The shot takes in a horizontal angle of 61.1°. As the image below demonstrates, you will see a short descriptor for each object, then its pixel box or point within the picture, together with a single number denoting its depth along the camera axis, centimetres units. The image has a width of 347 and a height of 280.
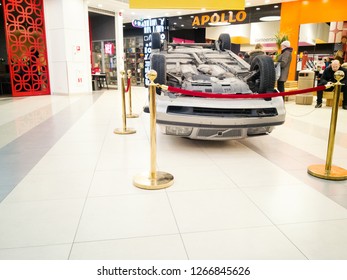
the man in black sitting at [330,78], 745
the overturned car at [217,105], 338
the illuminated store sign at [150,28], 1598
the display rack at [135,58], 1775
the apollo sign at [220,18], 1363
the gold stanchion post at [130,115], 620
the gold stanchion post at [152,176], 261
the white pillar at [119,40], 1358
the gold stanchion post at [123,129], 473
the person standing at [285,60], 795
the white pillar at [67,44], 1051
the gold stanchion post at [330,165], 286
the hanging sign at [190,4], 784
